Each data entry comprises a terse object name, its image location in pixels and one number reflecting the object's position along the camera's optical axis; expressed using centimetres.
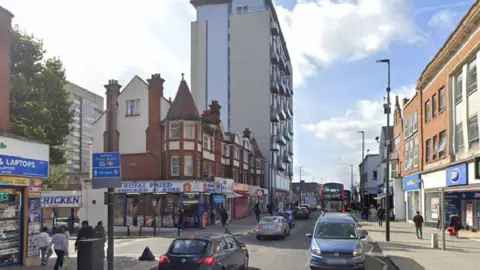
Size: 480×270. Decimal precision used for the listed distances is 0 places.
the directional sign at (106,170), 1352
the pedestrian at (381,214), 3799
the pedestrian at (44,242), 1661
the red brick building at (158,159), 3891
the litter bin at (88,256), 1316
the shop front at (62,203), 3544
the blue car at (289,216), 3653
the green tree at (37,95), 2955
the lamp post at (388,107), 2536
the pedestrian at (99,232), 1721
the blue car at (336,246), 1399
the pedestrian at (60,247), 1468
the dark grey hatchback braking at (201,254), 1197
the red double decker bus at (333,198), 4609
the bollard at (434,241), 2188
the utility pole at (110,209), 1296
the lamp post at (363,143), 5681
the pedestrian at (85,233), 1658
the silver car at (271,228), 2691
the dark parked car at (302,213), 5006
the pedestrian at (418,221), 2650
